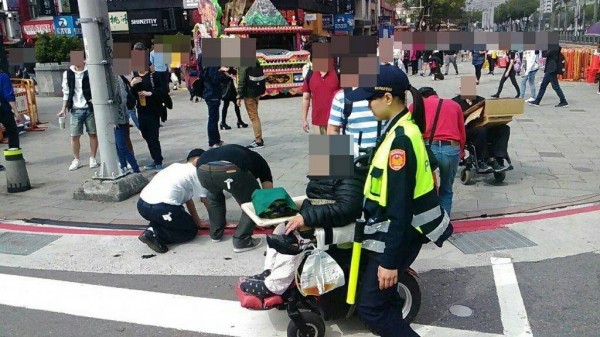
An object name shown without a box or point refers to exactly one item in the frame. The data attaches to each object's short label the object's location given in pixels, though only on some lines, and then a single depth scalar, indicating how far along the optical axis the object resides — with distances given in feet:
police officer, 8.43
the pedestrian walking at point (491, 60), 73.46
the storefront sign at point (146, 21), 104.42
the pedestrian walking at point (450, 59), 73.79
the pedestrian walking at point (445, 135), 15.75
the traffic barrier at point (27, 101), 38.45
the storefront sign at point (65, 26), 105.34
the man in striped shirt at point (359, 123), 13.52
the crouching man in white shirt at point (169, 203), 16.31
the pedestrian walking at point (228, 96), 33.01
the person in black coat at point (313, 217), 9.98
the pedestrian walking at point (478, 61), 59.82
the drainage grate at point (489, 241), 15.81
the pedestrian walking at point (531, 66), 41.94
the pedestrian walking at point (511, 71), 46.24
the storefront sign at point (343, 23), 133.88
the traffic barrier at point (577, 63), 57.93
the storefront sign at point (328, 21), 127.95
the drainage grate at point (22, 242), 17.13
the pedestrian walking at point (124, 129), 23.34
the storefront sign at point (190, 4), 85.83
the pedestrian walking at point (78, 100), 24.81
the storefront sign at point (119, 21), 106.22
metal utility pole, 20.33
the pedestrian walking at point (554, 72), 40.60
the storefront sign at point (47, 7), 111.55
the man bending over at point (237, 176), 15.51
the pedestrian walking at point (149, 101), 24.20
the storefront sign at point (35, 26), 116.98
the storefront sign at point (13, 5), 116.16
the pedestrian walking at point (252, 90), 29.63
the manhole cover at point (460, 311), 12.14
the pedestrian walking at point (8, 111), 26.14
